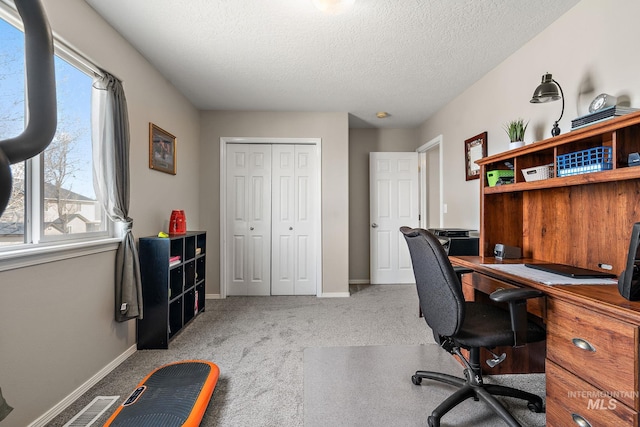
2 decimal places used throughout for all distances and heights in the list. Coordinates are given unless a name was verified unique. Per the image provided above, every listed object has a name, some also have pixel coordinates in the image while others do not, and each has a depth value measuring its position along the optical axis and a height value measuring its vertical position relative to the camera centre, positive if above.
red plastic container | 2.96 -0.07
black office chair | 1.46 -0.57
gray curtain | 2.09 +0.28
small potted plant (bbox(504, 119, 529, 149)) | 2.12 +0.57
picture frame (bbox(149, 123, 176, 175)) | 2.70 +0.61
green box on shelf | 2.18 +0.28
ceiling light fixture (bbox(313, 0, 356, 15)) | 1.84 +1.28
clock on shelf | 1.55 +0.57
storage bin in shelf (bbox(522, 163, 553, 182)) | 1.81 +0.25
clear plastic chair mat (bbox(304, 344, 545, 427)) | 1.66 -1.10
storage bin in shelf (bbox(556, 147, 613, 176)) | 1.43 +0.26
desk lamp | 1.86 +0.74
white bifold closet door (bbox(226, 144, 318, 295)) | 3.97 -0.06
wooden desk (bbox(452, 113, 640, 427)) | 1.12 -0.28
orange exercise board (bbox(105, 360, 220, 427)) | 1.49 -0.99
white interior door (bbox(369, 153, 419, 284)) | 4.52 +0.05
